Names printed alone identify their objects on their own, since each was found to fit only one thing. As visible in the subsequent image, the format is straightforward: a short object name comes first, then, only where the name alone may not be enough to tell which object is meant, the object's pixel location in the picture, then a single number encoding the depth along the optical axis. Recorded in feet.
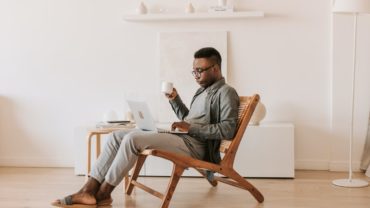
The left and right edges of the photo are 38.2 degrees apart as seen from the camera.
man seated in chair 10.75
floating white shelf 15.72
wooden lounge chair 10.55
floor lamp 13.38
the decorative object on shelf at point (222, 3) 15.83
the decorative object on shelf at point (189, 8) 16.01
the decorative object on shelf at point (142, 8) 16.19
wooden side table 12.64
